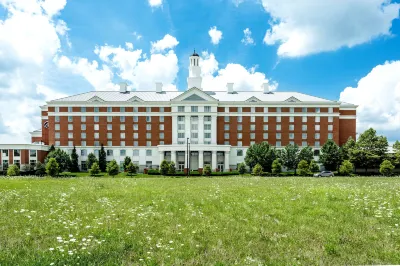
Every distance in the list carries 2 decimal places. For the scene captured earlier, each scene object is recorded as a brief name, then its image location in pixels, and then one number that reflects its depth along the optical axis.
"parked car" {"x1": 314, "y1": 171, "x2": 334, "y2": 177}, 53.43
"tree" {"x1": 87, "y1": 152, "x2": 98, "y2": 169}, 65.88
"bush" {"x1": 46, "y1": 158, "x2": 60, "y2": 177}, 50.22
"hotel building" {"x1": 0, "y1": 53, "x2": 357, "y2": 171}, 69.38
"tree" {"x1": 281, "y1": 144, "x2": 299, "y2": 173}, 63.28
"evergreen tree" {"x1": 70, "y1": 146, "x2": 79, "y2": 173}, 65.81
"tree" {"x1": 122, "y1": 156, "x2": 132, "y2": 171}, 66.49
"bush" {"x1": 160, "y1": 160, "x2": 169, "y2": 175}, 57.31
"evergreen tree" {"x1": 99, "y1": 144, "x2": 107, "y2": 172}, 67.12
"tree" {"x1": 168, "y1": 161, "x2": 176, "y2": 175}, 57.46
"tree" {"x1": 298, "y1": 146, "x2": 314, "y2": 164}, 63.16
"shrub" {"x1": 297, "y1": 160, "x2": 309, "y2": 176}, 56.50
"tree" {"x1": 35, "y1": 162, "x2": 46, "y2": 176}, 56.42
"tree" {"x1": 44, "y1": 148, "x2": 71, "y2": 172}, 63.03
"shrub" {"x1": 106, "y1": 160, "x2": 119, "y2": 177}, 53.22
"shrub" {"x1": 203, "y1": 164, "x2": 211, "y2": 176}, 55.41
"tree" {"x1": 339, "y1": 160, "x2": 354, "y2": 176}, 54.41
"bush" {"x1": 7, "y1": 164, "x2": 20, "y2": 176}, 51.78
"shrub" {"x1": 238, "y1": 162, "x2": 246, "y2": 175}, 59.30
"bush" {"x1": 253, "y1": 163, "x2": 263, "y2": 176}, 55.33
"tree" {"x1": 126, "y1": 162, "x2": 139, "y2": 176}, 55.97
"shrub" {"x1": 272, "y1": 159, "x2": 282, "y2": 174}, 56.96
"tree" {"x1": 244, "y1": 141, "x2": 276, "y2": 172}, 61.16
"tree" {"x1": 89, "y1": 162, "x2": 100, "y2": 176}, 54.28
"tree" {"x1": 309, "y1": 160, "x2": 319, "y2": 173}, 57.75
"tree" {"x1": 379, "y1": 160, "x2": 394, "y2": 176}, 53.62
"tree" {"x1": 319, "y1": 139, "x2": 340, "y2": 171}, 63.16
